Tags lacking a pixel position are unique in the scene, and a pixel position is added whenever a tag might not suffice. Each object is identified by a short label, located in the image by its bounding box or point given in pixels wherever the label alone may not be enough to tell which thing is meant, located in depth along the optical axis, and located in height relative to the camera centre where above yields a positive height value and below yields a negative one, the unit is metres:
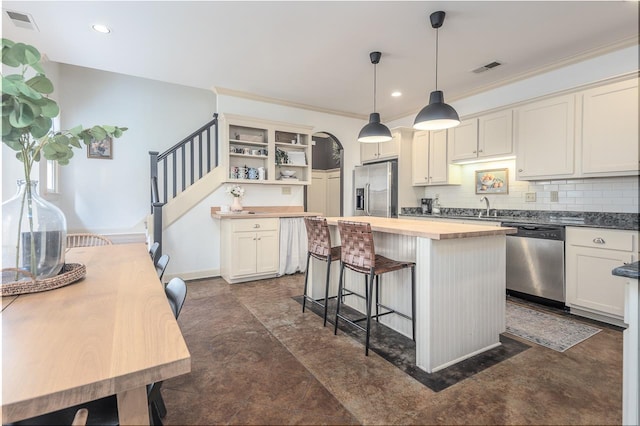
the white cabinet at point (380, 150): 5.02 +1.10
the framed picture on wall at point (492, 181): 4.10 +0.43
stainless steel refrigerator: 4.95 +0.39
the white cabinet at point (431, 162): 4.58 +0.80
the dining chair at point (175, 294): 1.27 -0.37
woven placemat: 1.16 -0.29
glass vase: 1.19 -0.09
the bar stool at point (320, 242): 2.74 -0.30
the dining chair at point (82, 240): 2.87 -0.30
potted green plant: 1.01 +0.25
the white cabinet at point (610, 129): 2.77 +0.80
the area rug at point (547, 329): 2.45 -1.05
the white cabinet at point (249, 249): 4.10 -0.53
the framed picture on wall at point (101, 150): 4.54 +0.94
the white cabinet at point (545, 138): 3.23 +0.84
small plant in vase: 4.37 +0.22
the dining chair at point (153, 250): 2.23 -0.30
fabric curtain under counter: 4.50 -0.53
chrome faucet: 4.29 +0.15
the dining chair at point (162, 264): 1.96 -0.35
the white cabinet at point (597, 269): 2.67 -0.55
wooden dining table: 0.61 -0.35
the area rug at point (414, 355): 1.96 -1.07
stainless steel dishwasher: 3.09 -0.54
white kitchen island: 2.00 -0.55
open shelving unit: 4.45 +0.99
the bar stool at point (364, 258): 2.23 -0.37
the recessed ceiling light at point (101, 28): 2.80 +1.73
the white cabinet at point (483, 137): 3.82 +1.01
